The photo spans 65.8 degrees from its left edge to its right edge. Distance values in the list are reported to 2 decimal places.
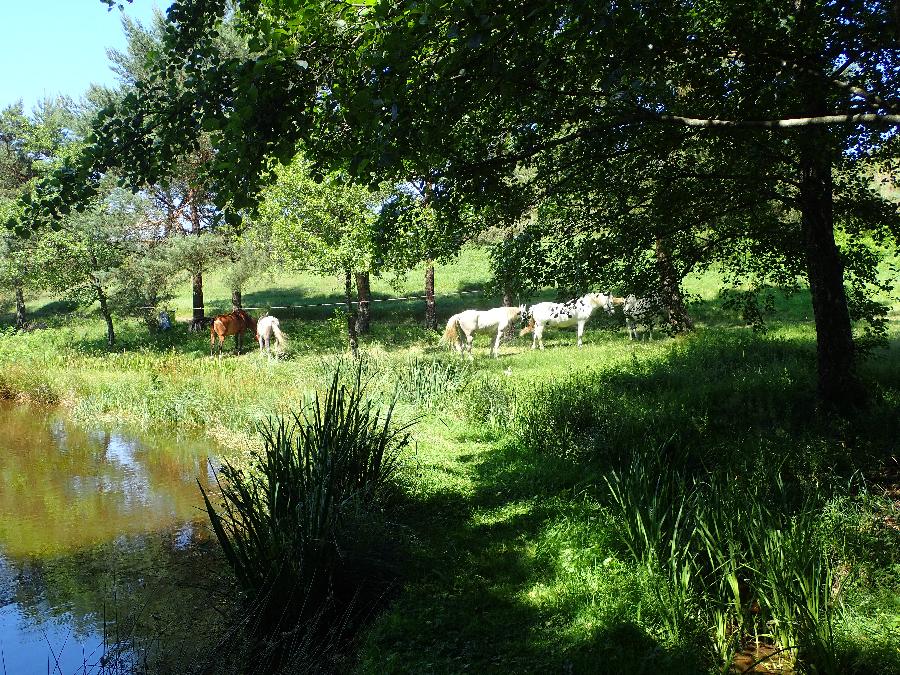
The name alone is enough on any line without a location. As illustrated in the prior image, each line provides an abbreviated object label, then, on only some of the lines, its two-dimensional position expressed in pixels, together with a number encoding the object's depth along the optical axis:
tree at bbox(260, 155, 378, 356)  19.66
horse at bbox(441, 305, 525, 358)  18.72
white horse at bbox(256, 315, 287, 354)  21.42
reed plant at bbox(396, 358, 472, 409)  12.01
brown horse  23.02
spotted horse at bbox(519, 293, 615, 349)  18.97
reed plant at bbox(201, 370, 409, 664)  5.12
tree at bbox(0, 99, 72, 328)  25.05
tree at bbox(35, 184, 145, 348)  23.97
